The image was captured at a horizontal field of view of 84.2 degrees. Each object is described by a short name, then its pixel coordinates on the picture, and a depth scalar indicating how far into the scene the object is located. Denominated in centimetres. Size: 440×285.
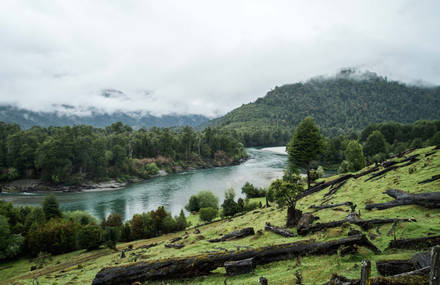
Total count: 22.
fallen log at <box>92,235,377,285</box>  1509
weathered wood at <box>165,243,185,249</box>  2880
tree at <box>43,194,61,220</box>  5578
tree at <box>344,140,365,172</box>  7144
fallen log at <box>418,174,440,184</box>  2275
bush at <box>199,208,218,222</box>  5566
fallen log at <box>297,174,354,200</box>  4154
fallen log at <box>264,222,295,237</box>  2059
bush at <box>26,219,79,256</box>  4391
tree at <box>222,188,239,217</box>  5701
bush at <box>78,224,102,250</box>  4278
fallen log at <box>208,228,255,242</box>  2493
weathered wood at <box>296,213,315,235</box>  1970
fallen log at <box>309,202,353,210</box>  2502
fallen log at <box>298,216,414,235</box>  1638
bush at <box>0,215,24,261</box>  4262
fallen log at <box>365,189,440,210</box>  1691
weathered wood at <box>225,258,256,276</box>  1434
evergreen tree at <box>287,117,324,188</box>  4900
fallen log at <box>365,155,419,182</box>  3380
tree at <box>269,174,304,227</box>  2398
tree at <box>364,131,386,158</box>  10394
